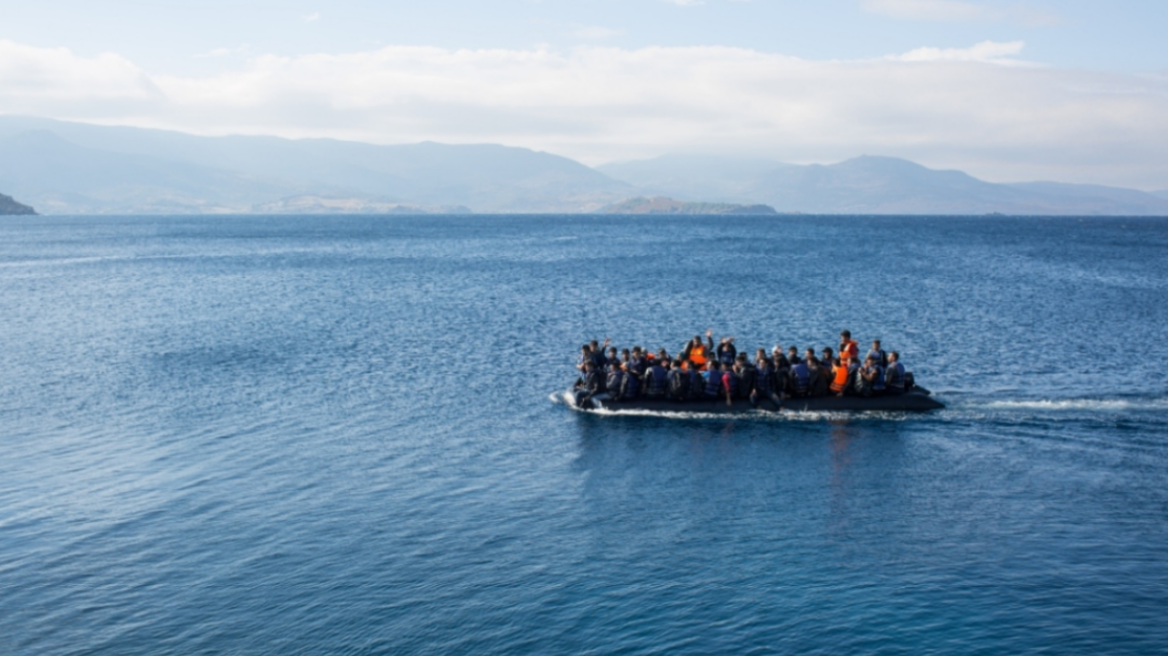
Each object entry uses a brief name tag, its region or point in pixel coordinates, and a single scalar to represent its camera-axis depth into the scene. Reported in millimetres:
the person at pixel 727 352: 38875
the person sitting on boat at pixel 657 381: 36719
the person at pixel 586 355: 38188
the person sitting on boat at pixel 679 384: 36469
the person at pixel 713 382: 36469
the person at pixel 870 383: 36094
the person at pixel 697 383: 36531
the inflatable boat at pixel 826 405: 35750
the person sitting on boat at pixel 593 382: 37719
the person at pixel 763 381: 36312
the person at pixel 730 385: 36406
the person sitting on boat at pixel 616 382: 36969
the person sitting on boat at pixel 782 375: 36375
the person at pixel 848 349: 37031
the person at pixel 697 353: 37719
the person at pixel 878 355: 36656
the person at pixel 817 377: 36250
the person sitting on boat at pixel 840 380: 36250
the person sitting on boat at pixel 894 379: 35938
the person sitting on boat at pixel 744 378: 36531
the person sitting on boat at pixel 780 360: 36500
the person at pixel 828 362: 36594
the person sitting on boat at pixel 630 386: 36875
